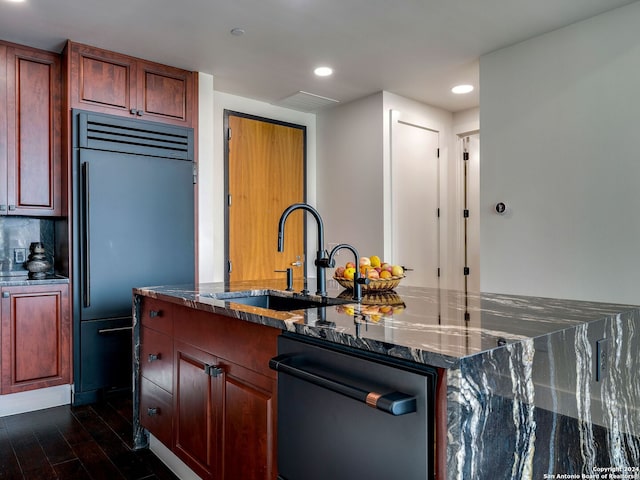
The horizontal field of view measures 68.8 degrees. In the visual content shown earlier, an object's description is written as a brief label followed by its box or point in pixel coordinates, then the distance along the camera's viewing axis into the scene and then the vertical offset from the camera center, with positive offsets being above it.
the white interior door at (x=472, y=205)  4.90 +0.40
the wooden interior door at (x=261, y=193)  4.45 +0.51
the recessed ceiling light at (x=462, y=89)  4.18 +1.40
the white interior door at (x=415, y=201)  4.46 +0.42
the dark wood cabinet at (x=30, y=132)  3.18 +0.79
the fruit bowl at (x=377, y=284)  2.12 -0.19
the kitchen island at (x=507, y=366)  0.93 -0.30
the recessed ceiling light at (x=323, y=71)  3.79 +1.42
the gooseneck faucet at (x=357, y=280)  1.87 -0.15
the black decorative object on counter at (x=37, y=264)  3.35 -0.13
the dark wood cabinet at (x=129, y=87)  3.26 +1.18
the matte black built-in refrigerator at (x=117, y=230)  3.23 +0.11
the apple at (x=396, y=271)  2.18 -0.13
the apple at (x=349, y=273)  2.15 -0.14
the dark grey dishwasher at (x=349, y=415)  0.97 -0.41
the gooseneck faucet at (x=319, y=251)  1.96 -0.03
